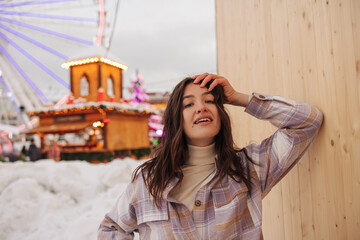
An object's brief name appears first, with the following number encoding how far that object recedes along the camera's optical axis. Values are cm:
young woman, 94
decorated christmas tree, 1045
